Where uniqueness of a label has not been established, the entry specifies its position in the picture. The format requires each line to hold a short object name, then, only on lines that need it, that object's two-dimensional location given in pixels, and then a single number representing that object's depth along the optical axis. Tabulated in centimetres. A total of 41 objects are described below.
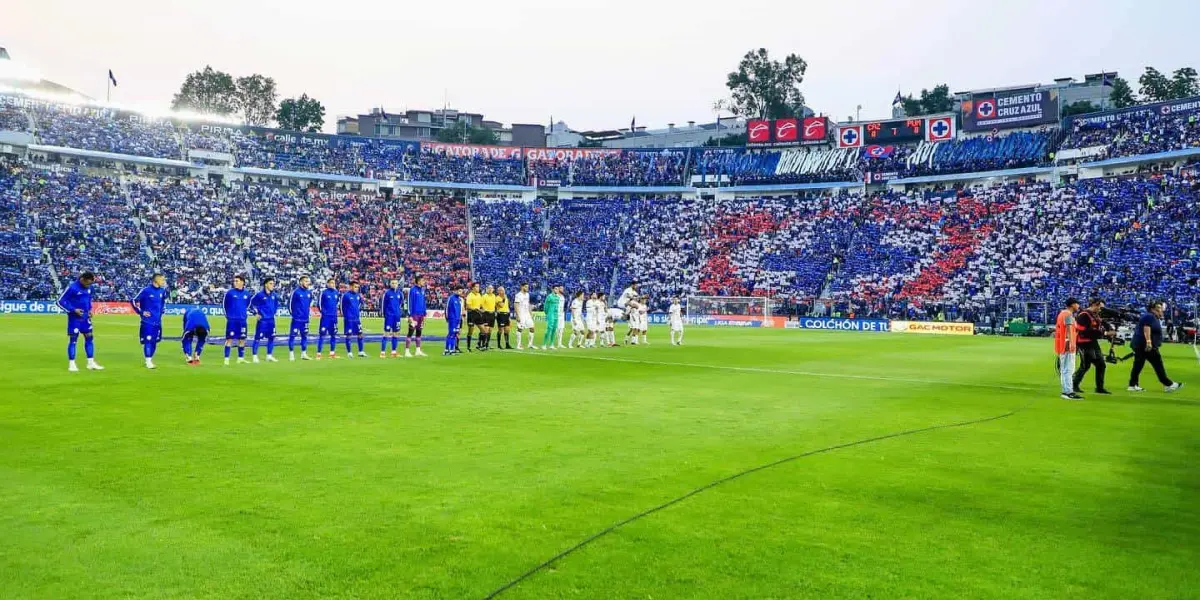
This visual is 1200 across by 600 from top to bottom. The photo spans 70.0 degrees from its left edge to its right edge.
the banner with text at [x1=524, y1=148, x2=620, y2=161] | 8588
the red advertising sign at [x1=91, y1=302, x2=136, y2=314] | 5447
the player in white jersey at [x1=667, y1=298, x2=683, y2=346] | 3612
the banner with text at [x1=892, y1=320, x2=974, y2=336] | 5434
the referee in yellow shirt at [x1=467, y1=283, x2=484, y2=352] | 2852
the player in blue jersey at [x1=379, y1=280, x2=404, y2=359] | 2617
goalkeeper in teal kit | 3052
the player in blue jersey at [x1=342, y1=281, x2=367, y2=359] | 2519
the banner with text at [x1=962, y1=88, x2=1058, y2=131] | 7012
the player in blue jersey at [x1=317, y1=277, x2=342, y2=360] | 2469
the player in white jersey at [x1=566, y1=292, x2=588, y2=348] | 3225
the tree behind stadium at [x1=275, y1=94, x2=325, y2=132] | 11025
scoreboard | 7631
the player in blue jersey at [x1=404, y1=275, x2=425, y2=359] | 2638
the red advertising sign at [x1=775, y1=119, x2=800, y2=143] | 8156
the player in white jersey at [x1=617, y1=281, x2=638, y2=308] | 3464
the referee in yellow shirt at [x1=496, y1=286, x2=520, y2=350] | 2958
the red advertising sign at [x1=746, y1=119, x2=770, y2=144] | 8256
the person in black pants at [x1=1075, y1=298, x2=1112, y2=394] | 1897
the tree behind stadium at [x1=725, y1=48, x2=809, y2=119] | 11175
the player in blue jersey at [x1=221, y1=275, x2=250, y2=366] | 2230
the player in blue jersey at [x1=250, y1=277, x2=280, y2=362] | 2327
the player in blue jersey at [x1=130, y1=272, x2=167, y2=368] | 2062
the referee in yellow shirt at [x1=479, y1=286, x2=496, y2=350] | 2873
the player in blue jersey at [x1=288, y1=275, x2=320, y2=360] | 2394
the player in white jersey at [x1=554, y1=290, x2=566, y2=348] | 3083
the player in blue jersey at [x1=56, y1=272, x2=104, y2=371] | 1927
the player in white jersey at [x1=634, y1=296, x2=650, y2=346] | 3484
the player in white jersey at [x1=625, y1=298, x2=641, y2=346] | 3459
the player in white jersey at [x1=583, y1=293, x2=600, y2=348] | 3275
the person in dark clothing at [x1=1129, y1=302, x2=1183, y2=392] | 1991
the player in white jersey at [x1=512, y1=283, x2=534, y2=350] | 3058
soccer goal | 6141
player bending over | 2198
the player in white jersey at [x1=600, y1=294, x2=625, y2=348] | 3369
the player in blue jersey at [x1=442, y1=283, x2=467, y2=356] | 2686
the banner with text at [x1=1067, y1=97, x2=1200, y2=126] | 6169
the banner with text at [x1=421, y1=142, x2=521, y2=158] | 8412
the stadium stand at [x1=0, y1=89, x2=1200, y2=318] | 5759
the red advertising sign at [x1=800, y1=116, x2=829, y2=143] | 8056
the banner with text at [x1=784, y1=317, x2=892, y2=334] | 5694
